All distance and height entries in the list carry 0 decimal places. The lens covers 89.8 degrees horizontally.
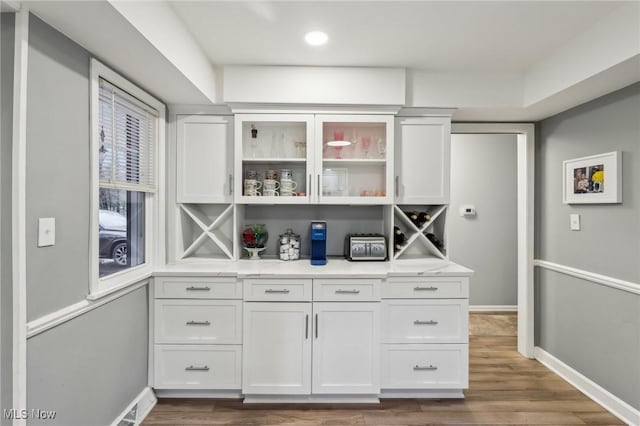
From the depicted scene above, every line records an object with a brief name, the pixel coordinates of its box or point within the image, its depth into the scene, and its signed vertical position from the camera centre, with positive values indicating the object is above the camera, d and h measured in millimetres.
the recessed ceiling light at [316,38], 1975 +1114
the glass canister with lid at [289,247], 2631 -269
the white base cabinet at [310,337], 2182 -841
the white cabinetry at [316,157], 2492 +464
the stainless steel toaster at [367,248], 2557 -266
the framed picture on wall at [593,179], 2127 +262
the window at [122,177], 1699 +231
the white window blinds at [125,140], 1788 +465
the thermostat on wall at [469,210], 4152 +65
